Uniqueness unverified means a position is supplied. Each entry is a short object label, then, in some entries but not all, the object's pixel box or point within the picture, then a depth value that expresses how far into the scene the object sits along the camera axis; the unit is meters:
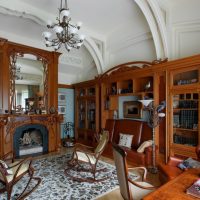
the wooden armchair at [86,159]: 3.49
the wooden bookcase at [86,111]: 6.08
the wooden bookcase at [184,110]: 3.46
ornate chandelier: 3.11
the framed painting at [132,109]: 4.97
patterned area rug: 2.84
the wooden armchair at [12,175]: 2.55
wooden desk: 1.46
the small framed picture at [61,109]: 7.05
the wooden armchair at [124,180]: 1.73
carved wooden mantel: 4.73
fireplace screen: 5.33
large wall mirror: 5.06
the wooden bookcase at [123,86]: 4.50
